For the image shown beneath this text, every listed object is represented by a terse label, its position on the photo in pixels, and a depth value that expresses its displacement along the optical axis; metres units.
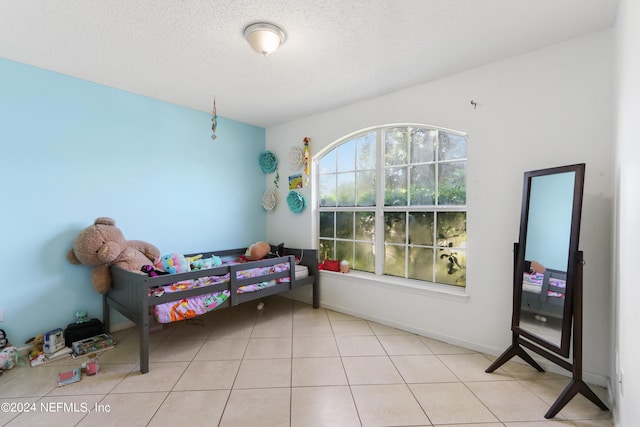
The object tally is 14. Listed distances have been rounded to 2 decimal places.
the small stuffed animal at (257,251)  3.39
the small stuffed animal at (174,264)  2.44
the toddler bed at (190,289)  2.08
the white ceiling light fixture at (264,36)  1.75
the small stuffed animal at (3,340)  2.09
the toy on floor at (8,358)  1.98
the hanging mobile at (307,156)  3.45
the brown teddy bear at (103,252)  2.32
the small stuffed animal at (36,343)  2.22
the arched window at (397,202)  2.57
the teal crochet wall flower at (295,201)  3.54
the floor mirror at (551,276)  1.62
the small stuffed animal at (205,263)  2.65
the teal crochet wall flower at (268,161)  3.79
